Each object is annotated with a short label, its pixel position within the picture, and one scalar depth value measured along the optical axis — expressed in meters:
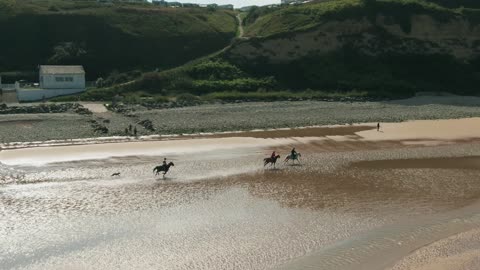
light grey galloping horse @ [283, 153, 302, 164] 38.31
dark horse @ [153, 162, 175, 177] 34.25
